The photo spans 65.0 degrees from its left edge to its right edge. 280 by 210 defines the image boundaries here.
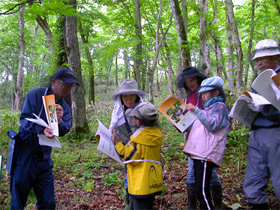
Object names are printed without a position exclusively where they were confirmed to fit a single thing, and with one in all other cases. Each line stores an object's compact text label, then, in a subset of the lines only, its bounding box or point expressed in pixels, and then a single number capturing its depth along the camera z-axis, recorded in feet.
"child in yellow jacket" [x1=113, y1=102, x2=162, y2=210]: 7.75
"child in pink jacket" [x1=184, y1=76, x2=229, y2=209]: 8.23
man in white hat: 7.33
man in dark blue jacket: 7.88
